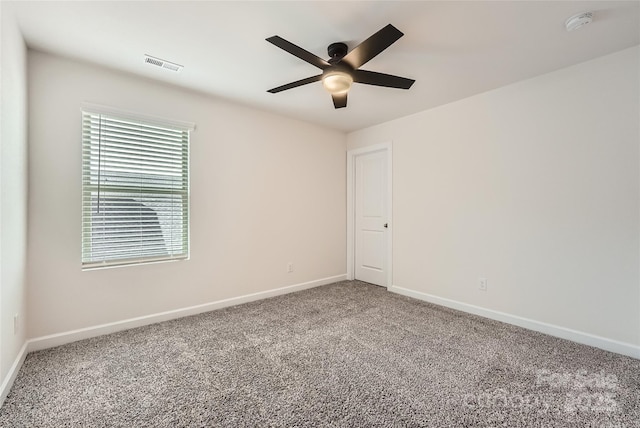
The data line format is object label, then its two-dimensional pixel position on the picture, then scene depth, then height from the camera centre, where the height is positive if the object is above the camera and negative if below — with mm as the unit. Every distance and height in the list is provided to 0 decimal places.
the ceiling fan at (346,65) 1721 +1033
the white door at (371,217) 4186 -81
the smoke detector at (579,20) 1818 +1270
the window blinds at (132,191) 2521 +185
